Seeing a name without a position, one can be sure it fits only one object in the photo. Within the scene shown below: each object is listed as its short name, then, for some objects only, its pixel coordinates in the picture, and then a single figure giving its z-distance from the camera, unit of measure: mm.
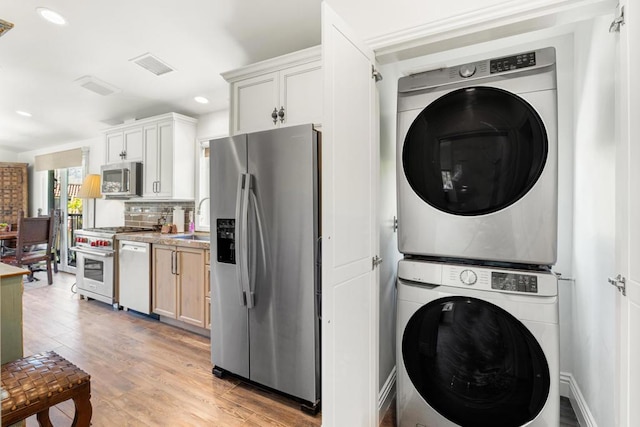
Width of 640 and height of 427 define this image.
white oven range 3678
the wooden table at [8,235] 4745
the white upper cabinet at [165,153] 3730
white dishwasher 3344
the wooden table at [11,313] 1577
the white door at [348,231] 1206
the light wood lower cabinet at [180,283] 2928
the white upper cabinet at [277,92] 2174
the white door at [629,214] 1026
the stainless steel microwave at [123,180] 4000
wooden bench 1242
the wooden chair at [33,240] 4410
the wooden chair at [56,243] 5325
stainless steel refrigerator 1876
